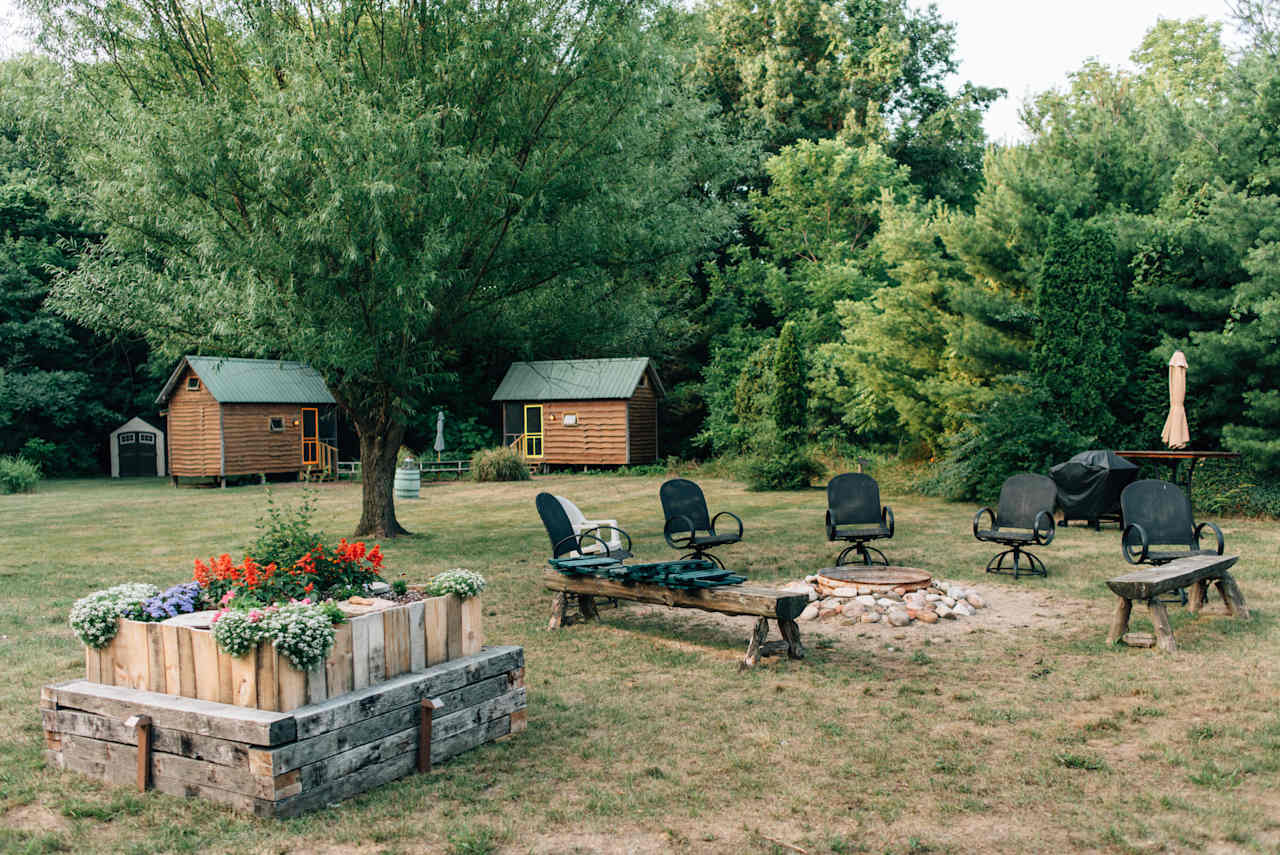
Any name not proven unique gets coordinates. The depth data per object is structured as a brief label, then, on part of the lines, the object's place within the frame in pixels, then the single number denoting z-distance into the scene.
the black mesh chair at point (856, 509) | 9.88
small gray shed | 29.48
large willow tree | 9.90
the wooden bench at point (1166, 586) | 6.45
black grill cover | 12.93
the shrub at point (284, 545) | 4.71
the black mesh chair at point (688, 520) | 8.96
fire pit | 7.94
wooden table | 13.03
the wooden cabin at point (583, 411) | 26.73
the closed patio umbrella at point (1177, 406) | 12.78
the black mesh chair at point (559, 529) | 8.12
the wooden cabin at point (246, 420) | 24.17
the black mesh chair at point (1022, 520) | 9.43
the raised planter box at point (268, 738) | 3.78
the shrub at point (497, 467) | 23.81
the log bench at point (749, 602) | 6.12
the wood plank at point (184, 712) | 3.75
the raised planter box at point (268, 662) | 3.93
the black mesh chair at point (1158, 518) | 8.06
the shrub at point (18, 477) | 22.02
